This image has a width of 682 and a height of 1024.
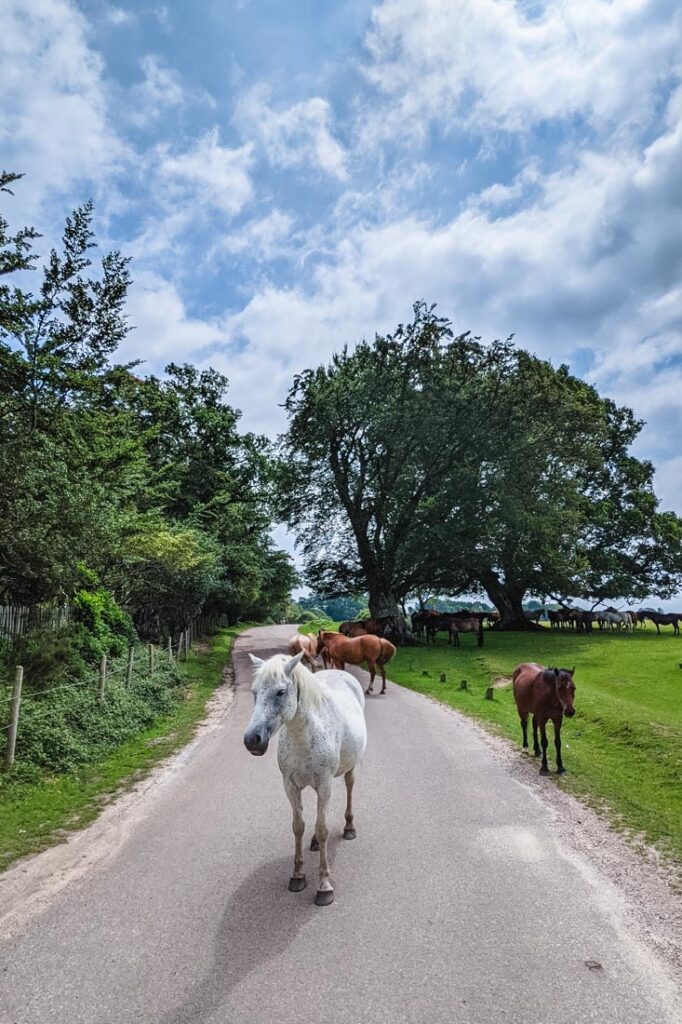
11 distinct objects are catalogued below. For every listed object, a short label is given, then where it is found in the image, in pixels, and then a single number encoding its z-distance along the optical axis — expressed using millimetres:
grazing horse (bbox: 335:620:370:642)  29547
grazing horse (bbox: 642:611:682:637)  39781
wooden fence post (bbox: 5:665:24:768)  8656
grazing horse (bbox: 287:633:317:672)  18438
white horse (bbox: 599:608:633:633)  43625
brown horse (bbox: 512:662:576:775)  9016
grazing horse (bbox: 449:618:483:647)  33938
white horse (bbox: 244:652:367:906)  4789
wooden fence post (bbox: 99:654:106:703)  12258
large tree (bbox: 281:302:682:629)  32500
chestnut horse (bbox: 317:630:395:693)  18547
